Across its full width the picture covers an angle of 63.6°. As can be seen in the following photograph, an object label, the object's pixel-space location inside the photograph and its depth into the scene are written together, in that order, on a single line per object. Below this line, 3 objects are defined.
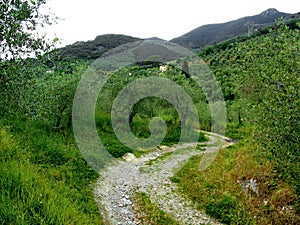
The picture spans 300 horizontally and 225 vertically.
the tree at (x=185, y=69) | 61.17
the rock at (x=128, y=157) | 19.20
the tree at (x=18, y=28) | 7.91
